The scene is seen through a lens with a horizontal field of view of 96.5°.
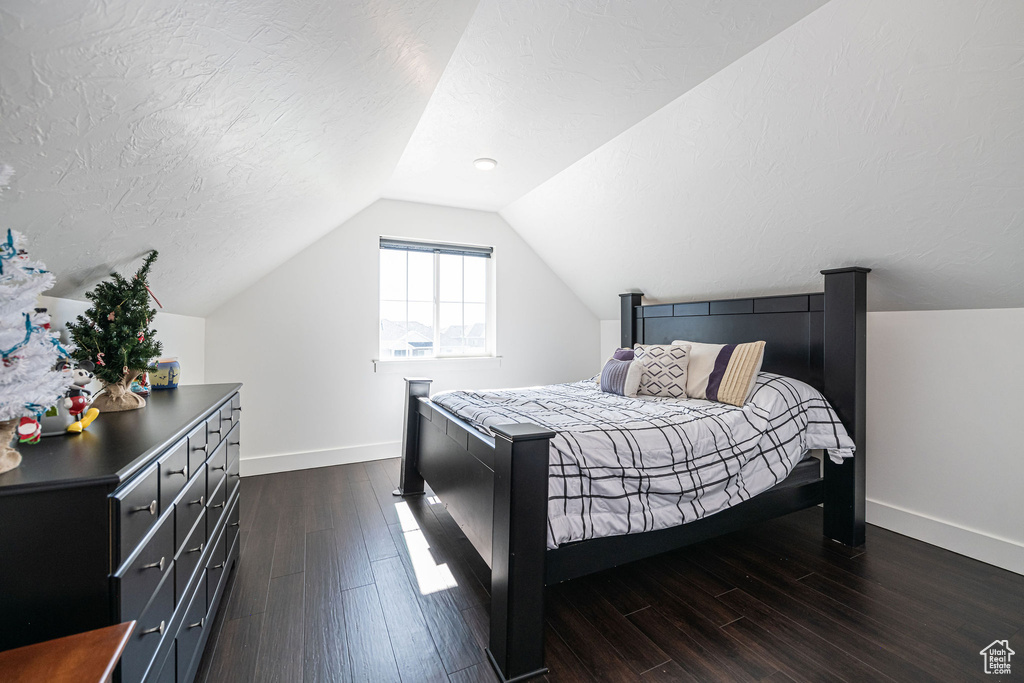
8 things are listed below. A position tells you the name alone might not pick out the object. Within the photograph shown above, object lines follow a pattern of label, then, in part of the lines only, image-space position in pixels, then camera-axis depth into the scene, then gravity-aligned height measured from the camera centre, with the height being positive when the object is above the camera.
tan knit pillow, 2.69 -0.19
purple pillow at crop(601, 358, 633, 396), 3.16 -0.26
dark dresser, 0.83 -0.43
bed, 1.60 -0.60
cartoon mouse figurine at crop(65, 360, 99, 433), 1.23 -0.20
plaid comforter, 1.82 -0.50
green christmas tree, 1.54 -0.01
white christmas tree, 0.81 -0.03
